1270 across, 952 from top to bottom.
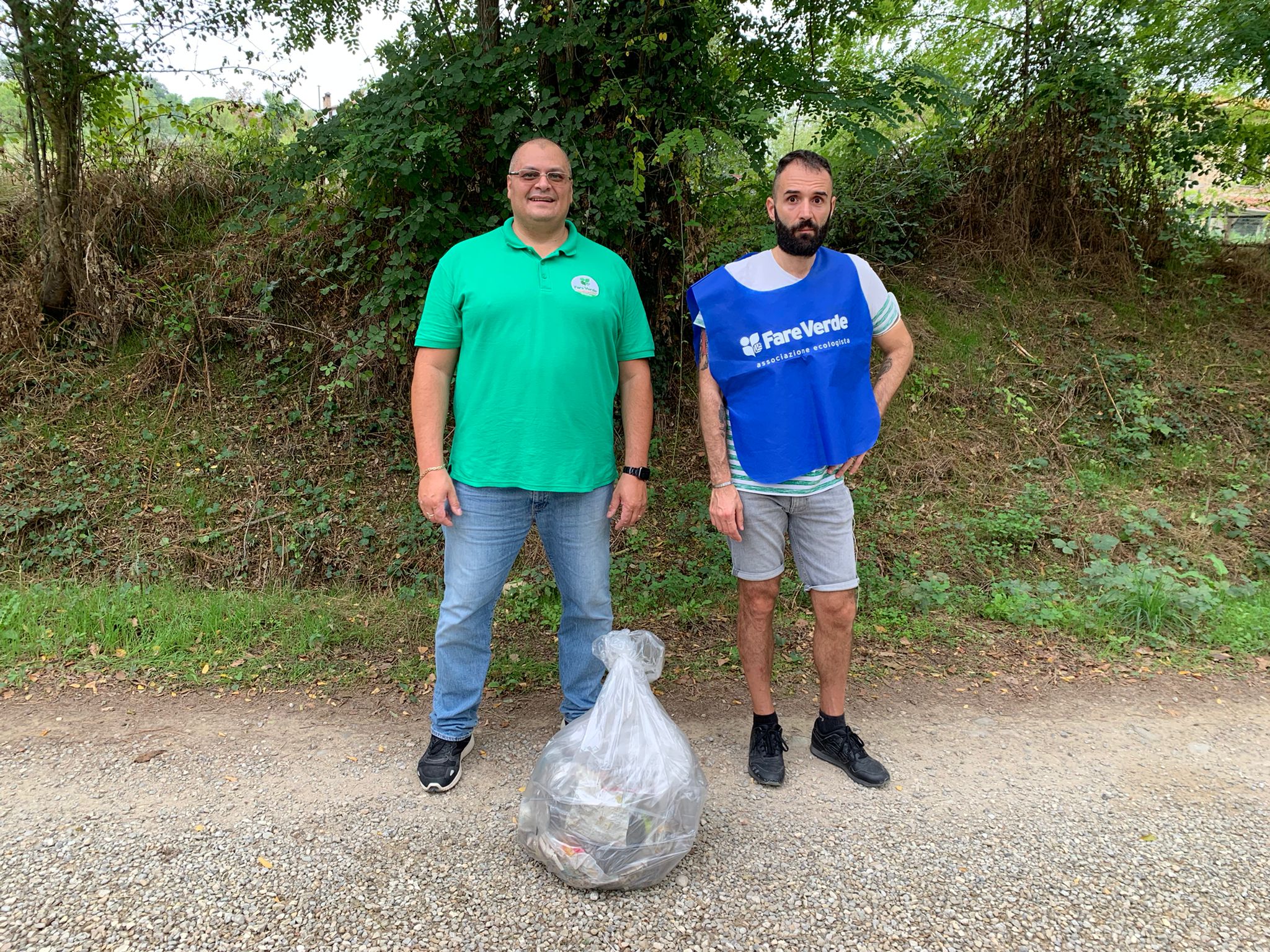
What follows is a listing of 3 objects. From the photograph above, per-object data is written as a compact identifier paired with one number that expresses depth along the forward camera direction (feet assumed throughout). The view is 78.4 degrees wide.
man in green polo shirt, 8.40
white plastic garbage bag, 7.18
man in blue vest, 8.80
